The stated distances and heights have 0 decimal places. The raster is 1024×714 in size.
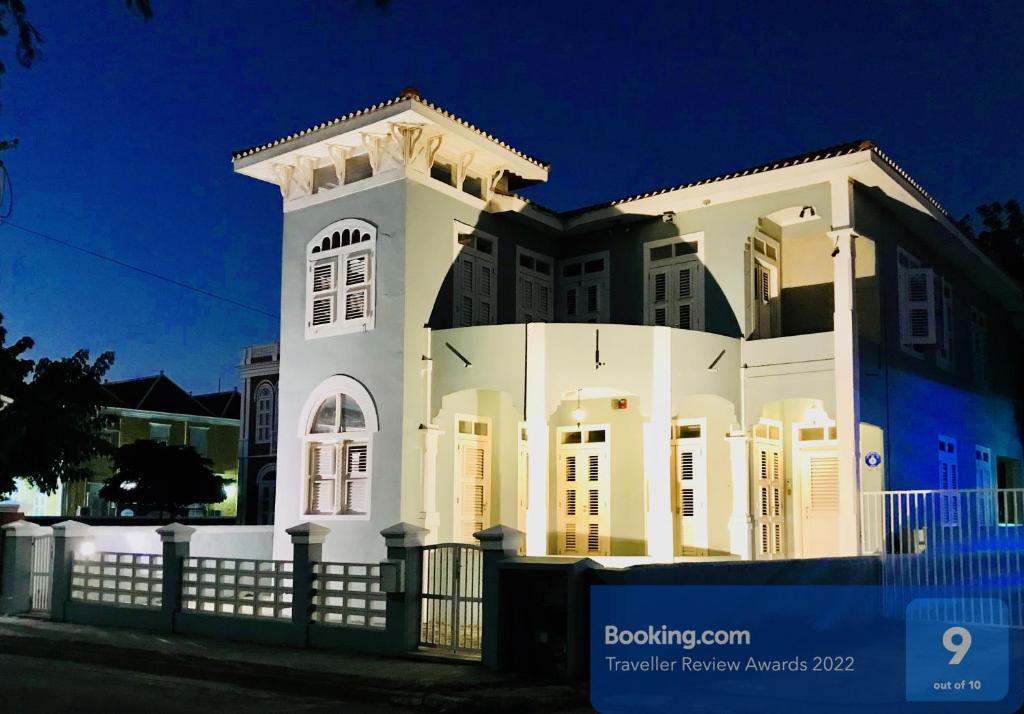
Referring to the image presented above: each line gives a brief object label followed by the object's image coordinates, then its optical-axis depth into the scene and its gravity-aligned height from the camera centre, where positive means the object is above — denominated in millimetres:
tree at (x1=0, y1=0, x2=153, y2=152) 6062 +2670
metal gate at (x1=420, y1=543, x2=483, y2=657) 11312 -1115
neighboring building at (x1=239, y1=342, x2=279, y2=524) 38656 +2162
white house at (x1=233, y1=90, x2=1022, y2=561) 16188 +2354
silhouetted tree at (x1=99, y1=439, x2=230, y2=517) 38031 +546
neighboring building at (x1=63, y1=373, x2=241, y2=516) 45906 +3165
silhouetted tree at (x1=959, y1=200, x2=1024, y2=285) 32906 +8423
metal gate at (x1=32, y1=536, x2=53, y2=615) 16625 -1247
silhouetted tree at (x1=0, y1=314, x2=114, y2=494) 20516 +1554
